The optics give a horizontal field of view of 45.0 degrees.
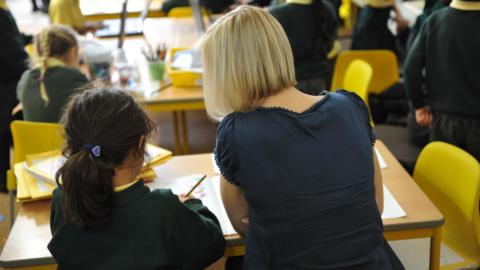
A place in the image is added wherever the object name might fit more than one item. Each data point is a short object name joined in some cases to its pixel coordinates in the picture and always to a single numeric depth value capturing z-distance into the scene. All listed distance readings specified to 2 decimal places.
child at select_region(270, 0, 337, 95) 3.03
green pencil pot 3.13
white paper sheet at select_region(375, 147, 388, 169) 1.98
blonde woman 1.35
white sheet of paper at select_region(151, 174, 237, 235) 1.73
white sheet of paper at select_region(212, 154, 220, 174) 2.00
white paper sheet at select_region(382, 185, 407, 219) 1.68
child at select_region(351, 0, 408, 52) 4.10
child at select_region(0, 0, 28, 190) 3.25
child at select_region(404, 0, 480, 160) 2.25
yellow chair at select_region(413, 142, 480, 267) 1.80
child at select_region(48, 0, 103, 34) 3.72
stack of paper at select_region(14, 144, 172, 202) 1.83
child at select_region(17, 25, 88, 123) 2.55
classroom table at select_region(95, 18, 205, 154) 2.95
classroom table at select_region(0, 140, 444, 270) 1.59
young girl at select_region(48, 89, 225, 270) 1.37
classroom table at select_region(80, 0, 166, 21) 4.53
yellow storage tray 3.04
